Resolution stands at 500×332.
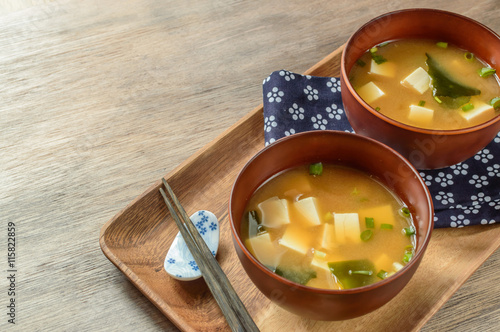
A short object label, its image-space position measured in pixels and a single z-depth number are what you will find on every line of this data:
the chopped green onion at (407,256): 0.76
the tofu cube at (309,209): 0.78
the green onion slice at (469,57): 0.87
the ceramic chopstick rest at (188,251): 0.80
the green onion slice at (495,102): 0.84
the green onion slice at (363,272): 0.75
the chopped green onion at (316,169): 0.80
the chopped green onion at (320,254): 0.76
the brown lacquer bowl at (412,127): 0.80
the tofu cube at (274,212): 0.78
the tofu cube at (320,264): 0.76
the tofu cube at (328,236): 0.77
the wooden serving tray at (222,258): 0.79
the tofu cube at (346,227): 0.77
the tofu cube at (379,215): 0.78
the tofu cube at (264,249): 0.76
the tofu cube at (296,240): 0.77
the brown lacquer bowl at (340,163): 0.72
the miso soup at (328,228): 0.76
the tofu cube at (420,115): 0.83
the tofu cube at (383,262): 0.76
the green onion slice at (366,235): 0.77
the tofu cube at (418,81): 0.85
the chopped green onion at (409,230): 0.78
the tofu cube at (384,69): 0.86
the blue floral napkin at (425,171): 0.84
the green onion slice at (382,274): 0.75
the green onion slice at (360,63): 0.86
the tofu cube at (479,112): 0.83
